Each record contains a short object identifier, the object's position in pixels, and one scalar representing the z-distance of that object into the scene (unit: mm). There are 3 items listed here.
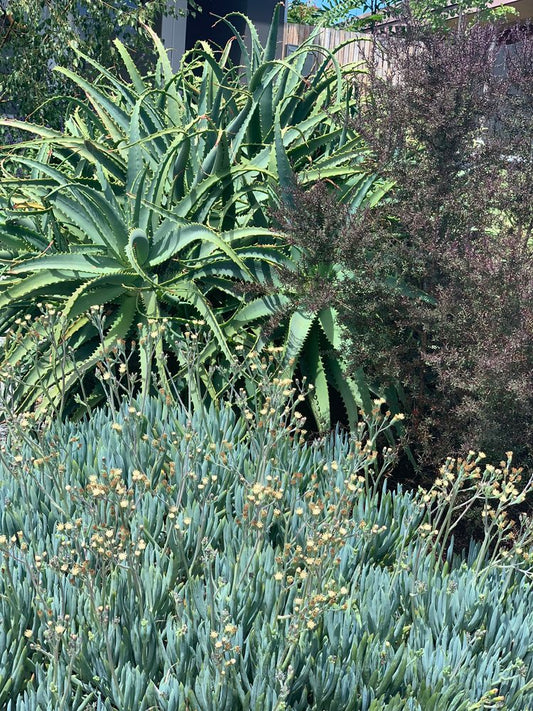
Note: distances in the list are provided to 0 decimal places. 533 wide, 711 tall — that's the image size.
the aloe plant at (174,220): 3871
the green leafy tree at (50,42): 7914
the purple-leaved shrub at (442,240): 3123
